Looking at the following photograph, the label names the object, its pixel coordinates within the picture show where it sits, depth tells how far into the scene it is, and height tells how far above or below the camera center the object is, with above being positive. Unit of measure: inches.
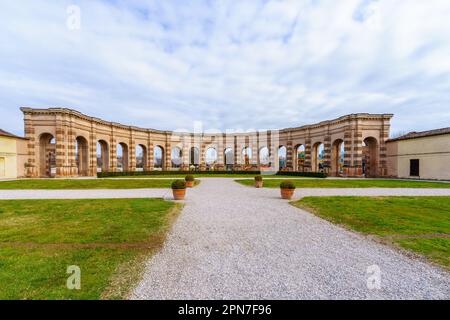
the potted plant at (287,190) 521.0 -82.2
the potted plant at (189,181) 748.6 -83.0
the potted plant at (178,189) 498.9 -74.7
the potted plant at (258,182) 748.7 -89.1
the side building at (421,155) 1072.2 +2.7
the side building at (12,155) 1116.5 +24.5
